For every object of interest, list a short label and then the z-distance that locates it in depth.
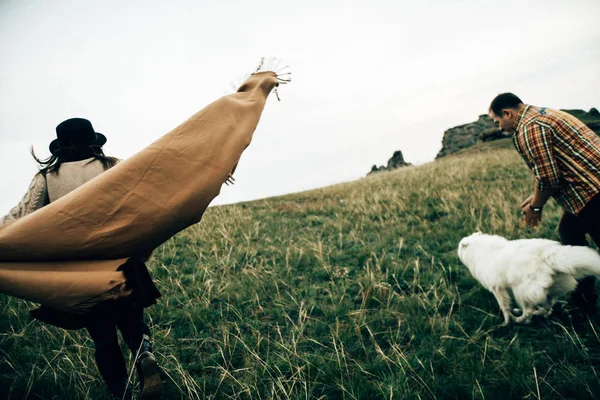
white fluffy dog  2.42
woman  1.94
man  2.39
